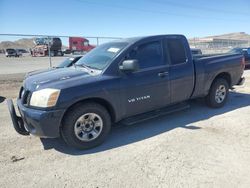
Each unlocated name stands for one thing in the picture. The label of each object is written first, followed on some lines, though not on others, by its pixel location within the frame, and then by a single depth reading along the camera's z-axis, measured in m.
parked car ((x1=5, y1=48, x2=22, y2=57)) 32.66
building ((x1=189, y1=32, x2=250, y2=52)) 22.08
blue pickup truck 2.97
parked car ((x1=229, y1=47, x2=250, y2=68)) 11.43
